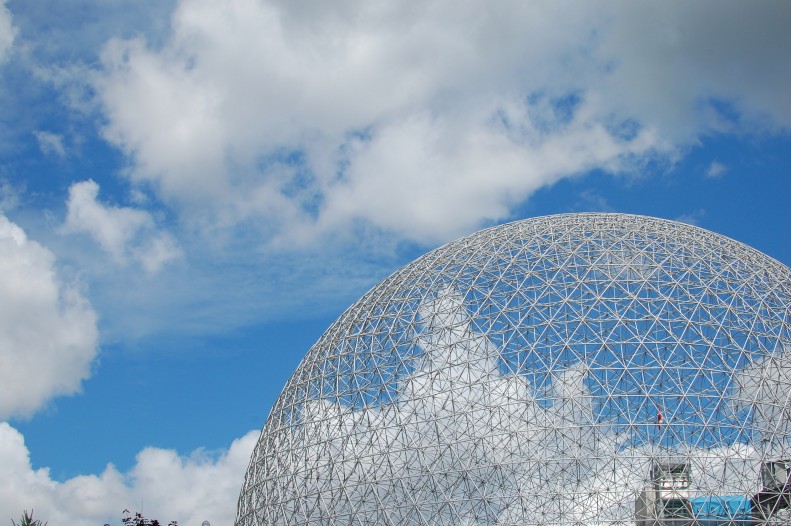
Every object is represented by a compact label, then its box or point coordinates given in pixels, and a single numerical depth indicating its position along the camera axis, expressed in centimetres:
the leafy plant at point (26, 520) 2147
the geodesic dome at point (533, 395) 3412
